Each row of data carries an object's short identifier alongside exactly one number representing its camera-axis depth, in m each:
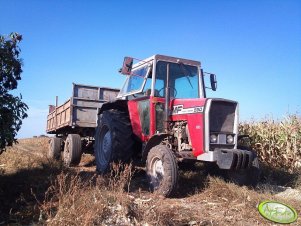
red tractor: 4.08
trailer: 7.12
